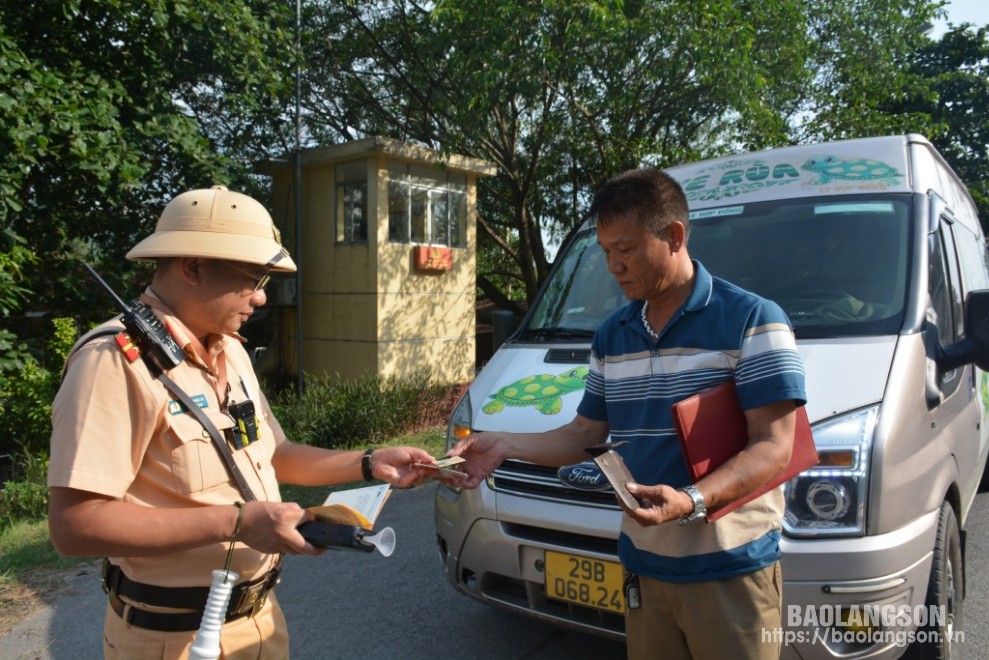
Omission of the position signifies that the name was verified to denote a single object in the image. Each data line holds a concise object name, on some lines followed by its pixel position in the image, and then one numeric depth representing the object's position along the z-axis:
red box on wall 11.50
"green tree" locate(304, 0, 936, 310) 9.26
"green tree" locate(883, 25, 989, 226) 18.92
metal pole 11.20
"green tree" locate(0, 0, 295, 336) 6.61
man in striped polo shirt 1.90
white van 2.50
